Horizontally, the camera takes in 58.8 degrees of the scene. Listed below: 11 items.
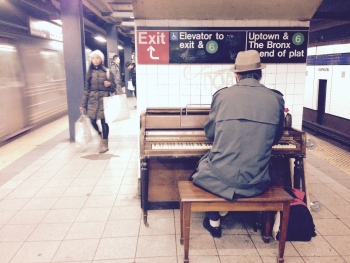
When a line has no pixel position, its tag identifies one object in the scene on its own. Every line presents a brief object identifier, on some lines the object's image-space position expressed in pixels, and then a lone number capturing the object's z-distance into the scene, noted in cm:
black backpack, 285
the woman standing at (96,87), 542
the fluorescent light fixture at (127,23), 1238
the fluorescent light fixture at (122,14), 1029
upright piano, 300
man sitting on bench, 234
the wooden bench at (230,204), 242
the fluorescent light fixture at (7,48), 619
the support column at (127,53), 1730
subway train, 641
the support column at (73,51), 635
